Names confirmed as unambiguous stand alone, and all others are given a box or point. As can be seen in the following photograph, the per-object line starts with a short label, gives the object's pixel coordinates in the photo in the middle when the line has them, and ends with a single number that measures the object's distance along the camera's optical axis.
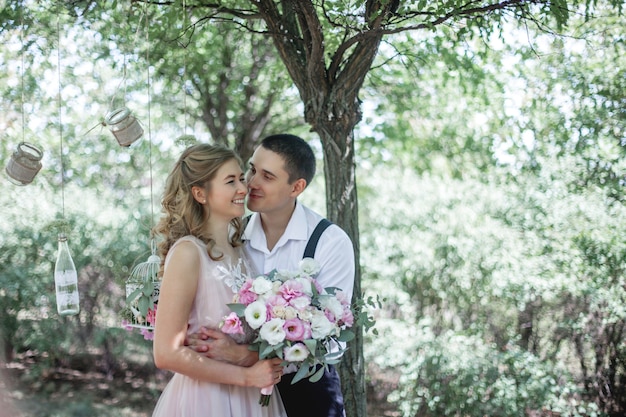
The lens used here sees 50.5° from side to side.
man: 3.00
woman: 2.49
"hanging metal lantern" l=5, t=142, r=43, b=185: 3.47
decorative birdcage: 2.86
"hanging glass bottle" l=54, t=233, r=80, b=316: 3.23
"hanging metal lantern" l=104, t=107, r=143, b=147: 3.44
